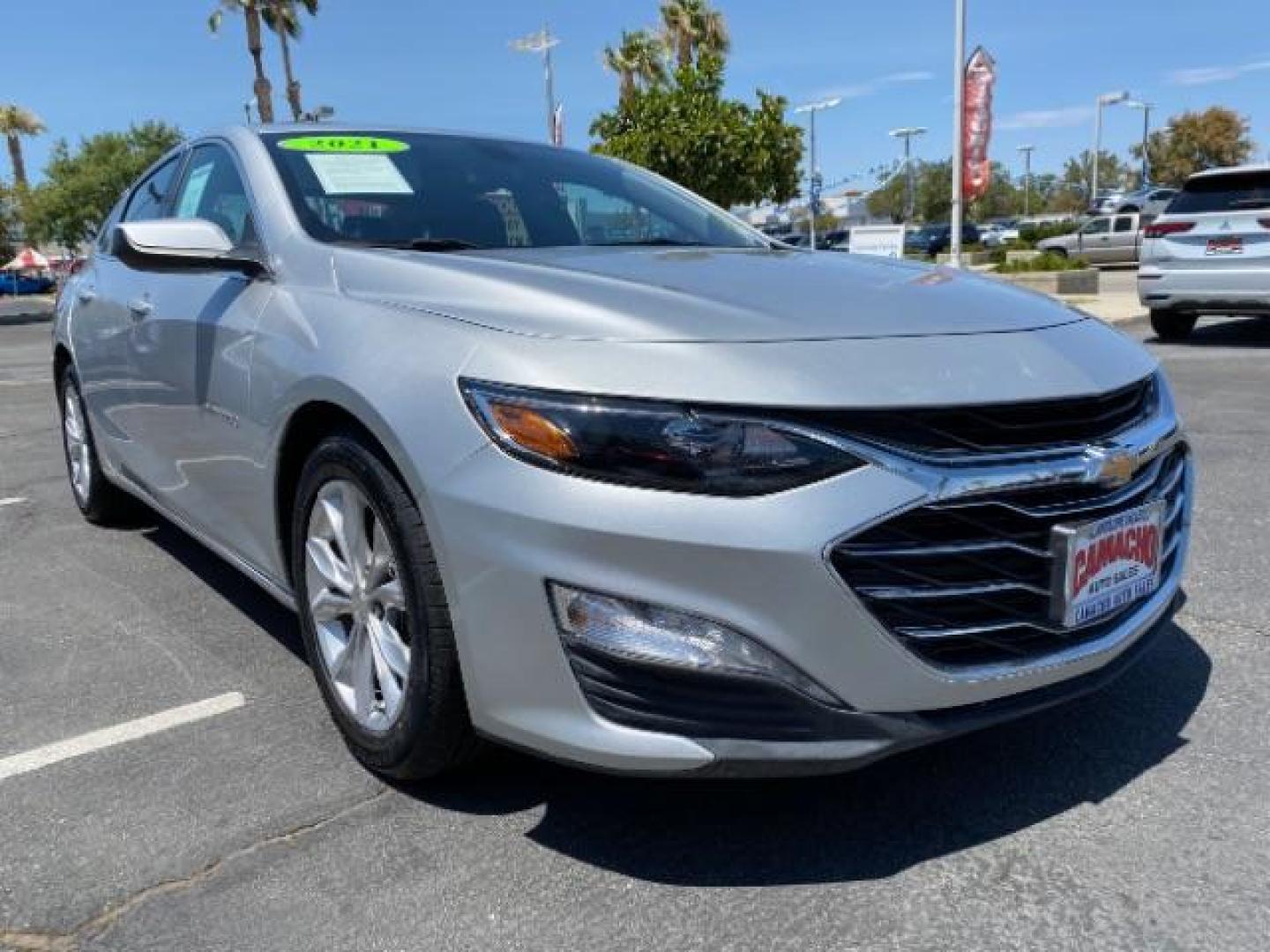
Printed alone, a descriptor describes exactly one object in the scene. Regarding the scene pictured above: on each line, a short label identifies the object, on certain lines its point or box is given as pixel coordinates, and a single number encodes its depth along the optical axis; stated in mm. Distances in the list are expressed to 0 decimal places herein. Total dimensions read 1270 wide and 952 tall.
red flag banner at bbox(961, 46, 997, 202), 19469
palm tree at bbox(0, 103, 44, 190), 56875
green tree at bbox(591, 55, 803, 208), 24484
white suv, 10453
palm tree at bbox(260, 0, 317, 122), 36000
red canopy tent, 53375
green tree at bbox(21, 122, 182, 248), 45125
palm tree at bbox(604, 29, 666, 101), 36719
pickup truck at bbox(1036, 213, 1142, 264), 32438
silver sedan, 2014
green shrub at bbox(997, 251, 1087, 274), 19750
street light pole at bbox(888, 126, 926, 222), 59062
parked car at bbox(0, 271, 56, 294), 55688
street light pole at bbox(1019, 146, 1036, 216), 86500
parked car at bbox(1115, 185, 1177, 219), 32844
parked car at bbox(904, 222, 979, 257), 44731
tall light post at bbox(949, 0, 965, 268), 19406
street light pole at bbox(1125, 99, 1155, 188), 59438
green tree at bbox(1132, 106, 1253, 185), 65625
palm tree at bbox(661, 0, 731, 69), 35344
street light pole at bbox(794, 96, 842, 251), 32344
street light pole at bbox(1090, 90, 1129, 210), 48438
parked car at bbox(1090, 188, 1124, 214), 40188
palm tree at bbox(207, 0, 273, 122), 34719
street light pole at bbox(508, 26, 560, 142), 29672
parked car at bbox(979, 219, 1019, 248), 50522
